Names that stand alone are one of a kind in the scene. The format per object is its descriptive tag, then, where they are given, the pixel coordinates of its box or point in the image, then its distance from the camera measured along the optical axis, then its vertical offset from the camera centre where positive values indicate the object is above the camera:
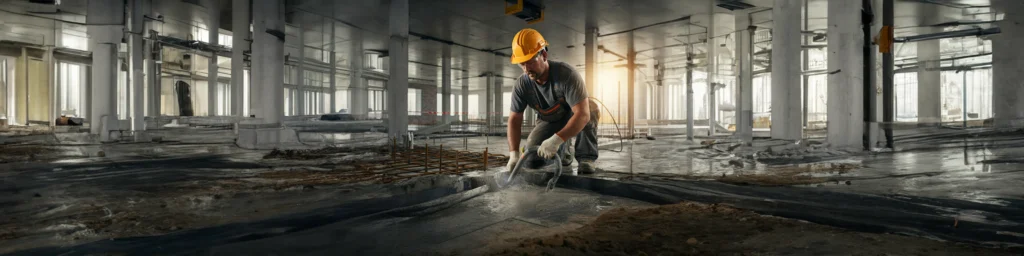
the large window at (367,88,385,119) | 44.15 +2.43
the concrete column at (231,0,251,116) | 12.36 +2.24
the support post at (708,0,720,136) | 16.40 +1.63
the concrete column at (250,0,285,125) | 11.64 +1.64
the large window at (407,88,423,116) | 48.34 +2.63
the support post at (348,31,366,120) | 21.86 +2.68
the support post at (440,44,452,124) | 24.54 +2.52
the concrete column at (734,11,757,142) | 13.52 +1.53
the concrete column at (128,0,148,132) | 13.66 +1.81
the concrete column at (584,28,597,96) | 17.16 +2.52
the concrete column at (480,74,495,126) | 30.57 +2.31
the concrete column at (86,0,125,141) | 13.33 +1.89
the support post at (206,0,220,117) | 15.00 +3.14
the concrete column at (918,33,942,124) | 23.61 +1.80
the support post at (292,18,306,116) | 20.66 +2.40
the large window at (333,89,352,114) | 43.75 +2.52
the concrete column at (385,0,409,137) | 12.73 +1.48
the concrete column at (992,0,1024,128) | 14.39 +1.66
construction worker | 4.27 +0.29
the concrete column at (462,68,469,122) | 36.85 +2.27
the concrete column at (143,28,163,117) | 15.54 +1.98
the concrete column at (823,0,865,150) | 9.73 +1.05
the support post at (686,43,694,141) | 17.61 +1.21
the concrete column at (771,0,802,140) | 11.18 +1.28
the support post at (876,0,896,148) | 9.78 +0.97
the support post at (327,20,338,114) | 22.95 +2.27
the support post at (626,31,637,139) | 19.47 +1.87
